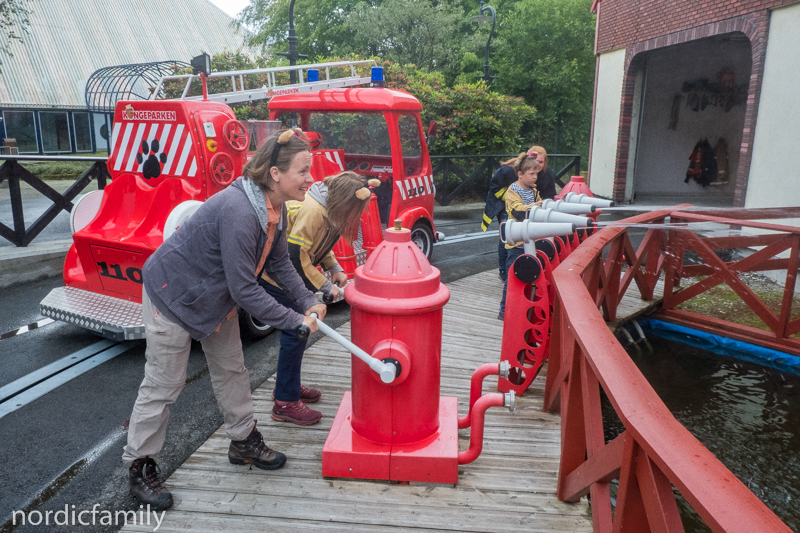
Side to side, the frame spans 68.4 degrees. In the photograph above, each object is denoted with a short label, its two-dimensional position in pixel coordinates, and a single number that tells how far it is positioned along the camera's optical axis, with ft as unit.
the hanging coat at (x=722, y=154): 55.26
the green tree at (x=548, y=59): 83.92
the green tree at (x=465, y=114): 49.39
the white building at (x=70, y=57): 65.46
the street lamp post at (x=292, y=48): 38.50
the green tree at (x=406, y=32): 72.59
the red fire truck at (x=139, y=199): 15.96
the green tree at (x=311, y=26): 82.12
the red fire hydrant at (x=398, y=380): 9.51
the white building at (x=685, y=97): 31.58
